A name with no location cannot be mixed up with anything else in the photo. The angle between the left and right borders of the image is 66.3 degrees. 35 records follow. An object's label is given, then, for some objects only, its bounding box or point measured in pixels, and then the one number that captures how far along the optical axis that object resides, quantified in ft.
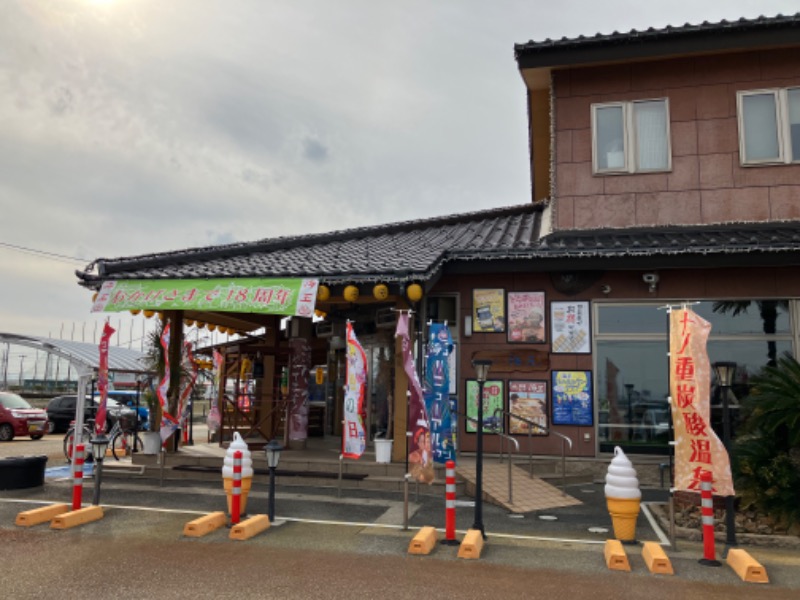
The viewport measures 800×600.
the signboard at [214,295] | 34.86
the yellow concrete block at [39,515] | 25.09
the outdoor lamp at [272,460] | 25.77
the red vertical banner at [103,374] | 37.29
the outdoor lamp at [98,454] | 27.20
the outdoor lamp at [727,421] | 22.47
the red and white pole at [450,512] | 22.94
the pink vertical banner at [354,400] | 30.81
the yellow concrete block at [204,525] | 23.81
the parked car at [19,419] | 68.59
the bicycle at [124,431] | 44.83
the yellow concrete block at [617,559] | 20.29
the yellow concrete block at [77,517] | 24.70
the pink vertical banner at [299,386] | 45.06
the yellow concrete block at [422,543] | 21.66
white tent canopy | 40.70
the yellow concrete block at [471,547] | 21.43
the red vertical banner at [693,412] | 22.72
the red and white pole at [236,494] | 25.12
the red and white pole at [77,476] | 27.07
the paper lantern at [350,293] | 35.01
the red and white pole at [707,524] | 21.12
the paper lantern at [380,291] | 34.17
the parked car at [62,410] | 78.84
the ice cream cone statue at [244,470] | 26.22
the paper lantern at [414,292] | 32.99
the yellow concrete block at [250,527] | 23.36
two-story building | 35.94
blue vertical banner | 29.45
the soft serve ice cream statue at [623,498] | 23.36
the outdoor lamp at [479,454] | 23.98
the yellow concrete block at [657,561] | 20.01
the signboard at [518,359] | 38.37
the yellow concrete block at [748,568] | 19.36
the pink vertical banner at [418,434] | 28.27
